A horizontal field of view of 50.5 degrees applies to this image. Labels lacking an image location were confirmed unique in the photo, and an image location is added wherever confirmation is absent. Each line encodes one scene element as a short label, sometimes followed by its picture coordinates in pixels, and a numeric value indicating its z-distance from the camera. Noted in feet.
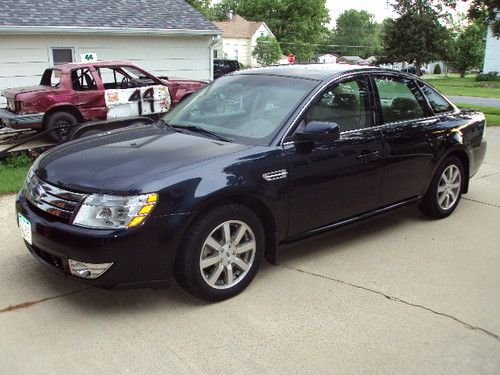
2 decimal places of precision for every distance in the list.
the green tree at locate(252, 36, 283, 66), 184.24
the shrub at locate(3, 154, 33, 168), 25.06
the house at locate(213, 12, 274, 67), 197.36
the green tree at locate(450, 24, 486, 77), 182.60
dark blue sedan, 10.52
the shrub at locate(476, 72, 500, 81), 142.20
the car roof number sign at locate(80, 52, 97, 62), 39.91
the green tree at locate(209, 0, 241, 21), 291.17
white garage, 41.24
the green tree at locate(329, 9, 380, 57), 437.99
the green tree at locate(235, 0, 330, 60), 221.25
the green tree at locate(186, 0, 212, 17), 141.86
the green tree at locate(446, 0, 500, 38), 49.03
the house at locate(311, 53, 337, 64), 229.00
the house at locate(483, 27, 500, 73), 152.97
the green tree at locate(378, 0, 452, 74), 143.13
